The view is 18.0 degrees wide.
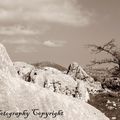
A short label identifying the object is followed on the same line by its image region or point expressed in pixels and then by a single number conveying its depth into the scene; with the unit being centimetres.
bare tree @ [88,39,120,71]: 2612
